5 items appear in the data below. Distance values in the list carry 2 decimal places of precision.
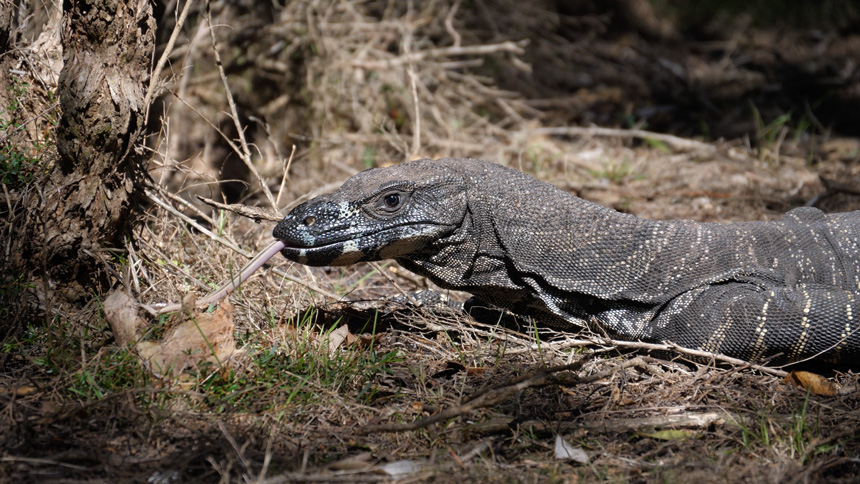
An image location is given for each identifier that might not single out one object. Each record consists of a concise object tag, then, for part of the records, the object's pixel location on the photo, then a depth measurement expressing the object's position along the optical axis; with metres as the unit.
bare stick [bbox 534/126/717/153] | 16.19
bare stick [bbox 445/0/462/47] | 16.27
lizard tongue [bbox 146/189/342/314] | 7.98
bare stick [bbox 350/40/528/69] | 16.06
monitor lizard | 8.17
